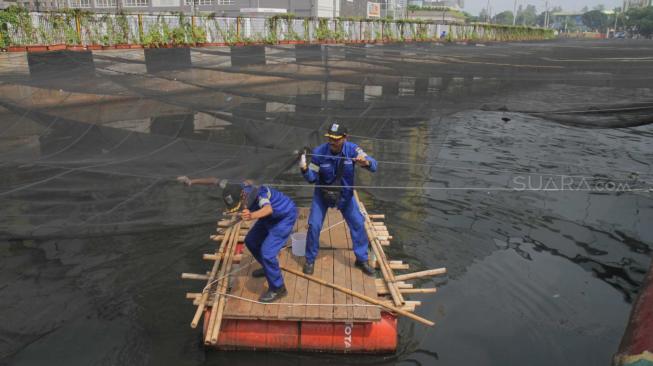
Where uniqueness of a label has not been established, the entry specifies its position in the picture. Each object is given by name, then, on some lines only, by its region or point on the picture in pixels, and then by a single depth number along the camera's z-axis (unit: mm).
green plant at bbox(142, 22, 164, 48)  18453
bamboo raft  6035
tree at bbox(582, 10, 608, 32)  166875
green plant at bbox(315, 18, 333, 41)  24172
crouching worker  5980
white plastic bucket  7484
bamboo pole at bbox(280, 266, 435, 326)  6069
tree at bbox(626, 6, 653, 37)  112688
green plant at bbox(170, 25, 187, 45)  19578
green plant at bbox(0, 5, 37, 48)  16312
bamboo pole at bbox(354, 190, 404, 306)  6444
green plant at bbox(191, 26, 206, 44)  20188
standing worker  6812
